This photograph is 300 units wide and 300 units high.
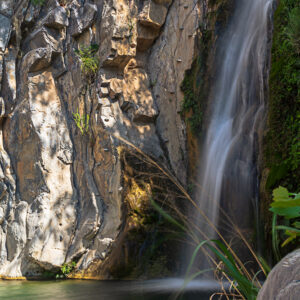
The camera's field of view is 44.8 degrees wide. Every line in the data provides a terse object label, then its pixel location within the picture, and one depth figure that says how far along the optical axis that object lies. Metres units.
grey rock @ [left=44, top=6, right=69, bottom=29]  7.94
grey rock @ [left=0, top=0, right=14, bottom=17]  8.50
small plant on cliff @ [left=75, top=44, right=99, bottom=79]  7.51
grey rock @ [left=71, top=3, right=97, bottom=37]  7.82
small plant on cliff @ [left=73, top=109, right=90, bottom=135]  7.39
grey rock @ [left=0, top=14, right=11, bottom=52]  8.13
